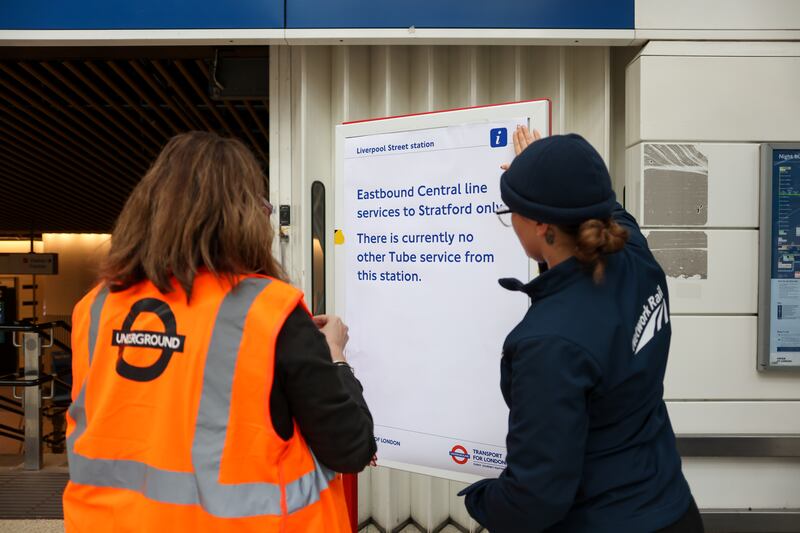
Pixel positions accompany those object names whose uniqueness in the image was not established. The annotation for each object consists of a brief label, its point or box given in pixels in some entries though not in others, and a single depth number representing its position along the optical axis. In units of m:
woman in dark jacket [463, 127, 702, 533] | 1.01
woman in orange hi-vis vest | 1.00
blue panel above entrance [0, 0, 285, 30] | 2.54
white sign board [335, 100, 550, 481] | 1.82
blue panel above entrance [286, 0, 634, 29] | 2.52
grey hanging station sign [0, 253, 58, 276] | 12.78
